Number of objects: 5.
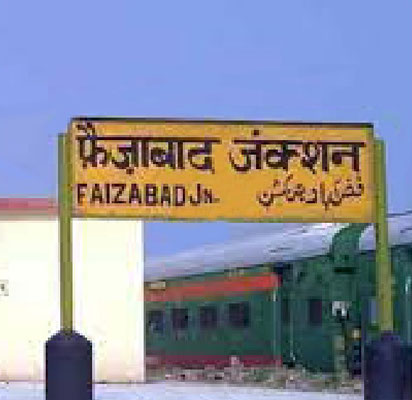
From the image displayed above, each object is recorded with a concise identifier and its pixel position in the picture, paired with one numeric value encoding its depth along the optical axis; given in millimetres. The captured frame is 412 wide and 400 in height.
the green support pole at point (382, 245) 14453
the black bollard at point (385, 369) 13633
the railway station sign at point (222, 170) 14266
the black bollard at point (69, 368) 13195
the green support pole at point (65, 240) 13742
